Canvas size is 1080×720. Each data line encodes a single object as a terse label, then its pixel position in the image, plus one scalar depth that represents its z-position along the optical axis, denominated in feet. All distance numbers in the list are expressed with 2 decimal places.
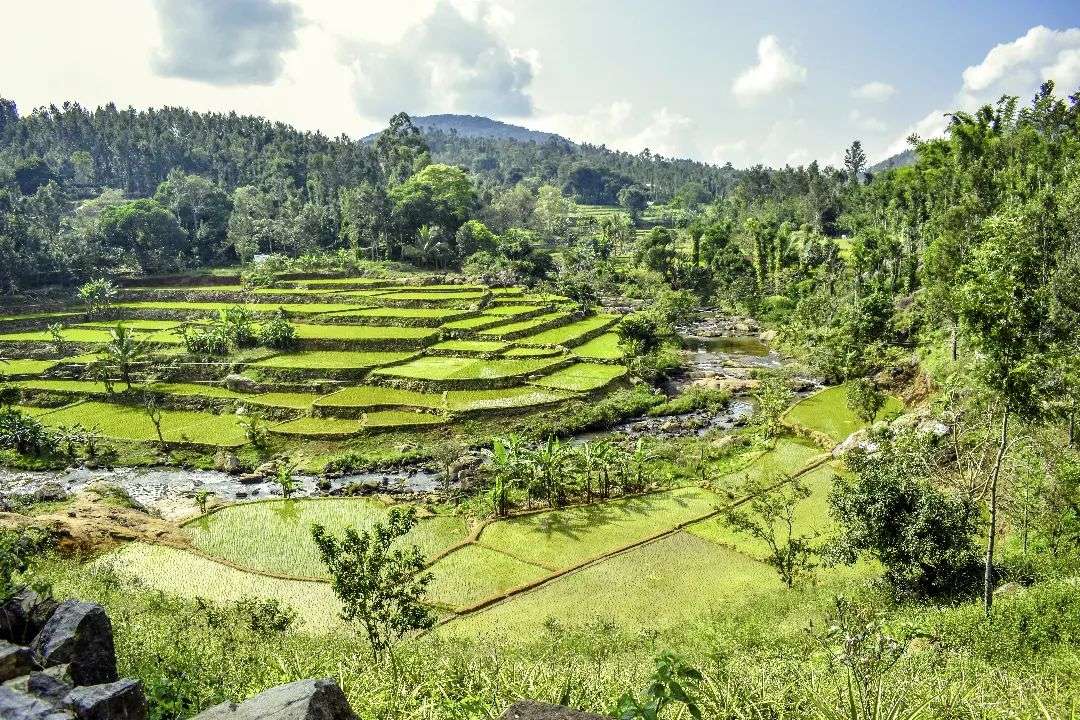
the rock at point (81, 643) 22.40
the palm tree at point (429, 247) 219.20
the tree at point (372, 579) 36.50
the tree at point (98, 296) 165.89
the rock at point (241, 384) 115.85
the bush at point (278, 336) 131.95
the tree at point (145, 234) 213.87
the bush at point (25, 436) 96.84
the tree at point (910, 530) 44.55
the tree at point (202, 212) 233.55
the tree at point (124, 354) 115.14
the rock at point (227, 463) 92.38
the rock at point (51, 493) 78.89
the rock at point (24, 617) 25.43
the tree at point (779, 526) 54.03
